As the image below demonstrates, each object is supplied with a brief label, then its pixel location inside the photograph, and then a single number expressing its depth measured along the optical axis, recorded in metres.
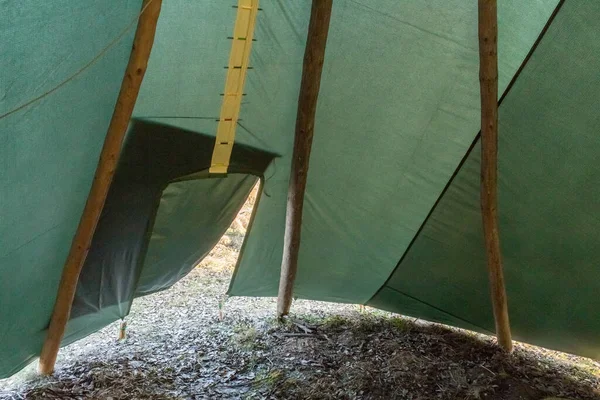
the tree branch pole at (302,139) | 2.70
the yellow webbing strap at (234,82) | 2.56
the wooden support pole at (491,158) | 2.52
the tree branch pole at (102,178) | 2.13
